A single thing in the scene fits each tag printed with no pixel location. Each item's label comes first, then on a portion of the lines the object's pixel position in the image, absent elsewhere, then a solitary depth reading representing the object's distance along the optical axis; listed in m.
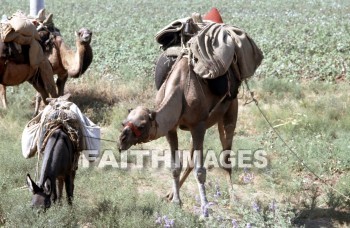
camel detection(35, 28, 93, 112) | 19.97
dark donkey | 11.03
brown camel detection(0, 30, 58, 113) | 18.78
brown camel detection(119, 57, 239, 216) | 11.65
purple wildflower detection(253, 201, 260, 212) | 11.91
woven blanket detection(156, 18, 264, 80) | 13.61
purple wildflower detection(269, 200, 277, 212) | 12.01
